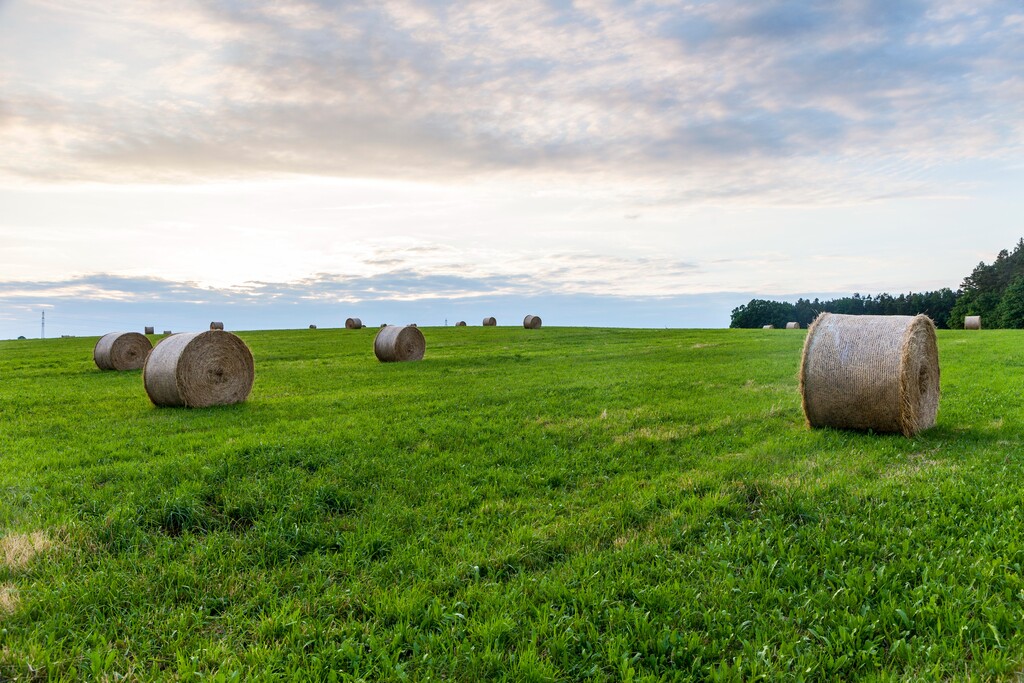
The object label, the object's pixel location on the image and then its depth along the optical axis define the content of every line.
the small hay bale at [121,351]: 25.50
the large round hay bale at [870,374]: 11.09
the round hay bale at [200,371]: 16.00
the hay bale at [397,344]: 28.55
